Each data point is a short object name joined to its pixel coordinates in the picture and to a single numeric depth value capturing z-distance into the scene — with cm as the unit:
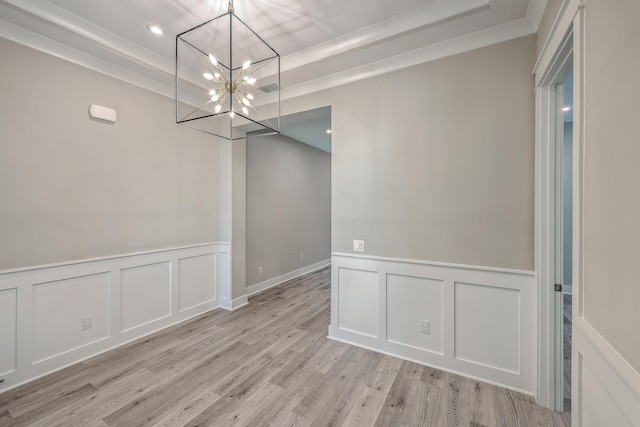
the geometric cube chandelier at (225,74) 224
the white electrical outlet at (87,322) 255
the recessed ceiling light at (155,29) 226
